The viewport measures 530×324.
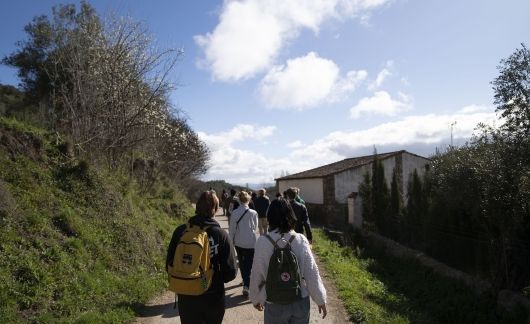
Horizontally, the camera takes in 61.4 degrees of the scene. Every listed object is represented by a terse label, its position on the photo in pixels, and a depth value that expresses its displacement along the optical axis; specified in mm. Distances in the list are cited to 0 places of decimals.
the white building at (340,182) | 30609
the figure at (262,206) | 11422
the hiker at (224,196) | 23778
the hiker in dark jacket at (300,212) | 9125
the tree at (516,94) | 10977
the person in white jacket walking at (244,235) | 7789
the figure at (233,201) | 12972
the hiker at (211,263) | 4211
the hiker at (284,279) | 3945
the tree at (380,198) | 22594
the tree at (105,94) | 12336
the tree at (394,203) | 21625
